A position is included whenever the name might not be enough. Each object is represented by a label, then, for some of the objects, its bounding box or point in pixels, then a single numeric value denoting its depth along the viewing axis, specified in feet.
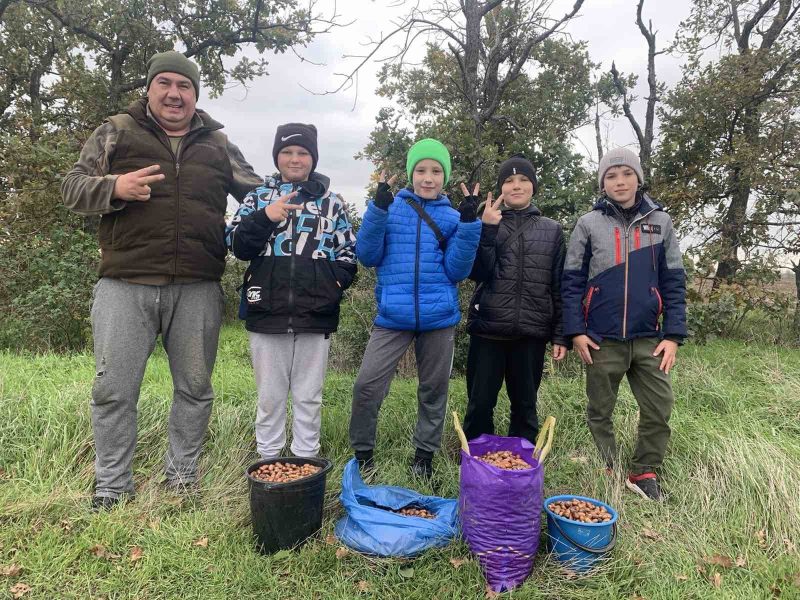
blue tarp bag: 8.37
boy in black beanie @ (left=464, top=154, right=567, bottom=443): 10.51
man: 9.27
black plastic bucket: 8.47
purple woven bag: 7.80
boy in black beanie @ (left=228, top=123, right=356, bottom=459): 9.84
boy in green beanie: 10.14
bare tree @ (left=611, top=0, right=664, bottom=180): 34.17
